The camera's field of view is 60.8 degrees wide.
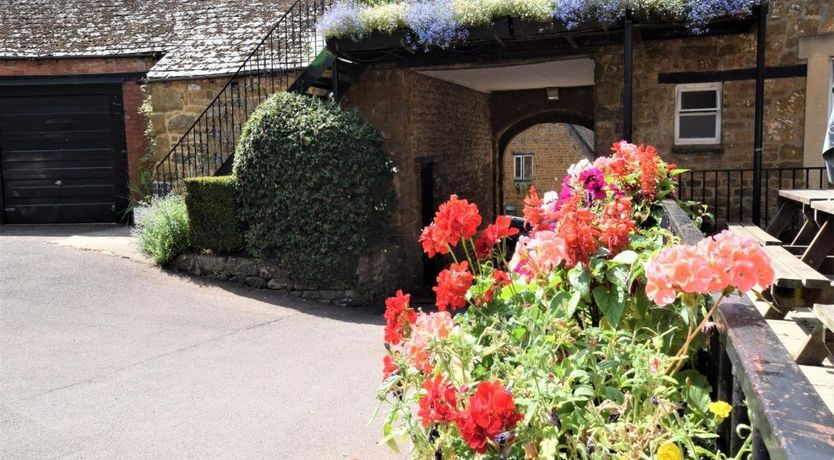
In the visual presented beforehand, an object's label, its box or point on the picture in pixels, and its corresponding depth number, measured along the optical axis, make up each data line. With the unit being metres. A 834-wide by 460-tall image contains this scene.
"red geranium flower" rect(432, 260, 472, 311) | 2.97
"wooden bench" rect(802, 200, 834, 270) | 5.60
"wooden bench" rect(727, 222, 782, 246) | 5.90
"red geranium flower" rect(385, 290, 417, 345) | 2.96
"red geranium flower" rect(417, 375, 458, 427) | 2.18
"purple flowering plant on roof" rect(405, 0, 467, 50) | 8.59
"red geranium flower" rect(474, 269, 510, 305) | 3.06
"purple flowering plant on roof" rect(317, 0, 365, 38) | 9.08
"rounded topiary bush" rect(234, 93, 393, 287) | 9.31
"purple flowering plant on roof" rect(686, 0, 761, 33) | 7.61
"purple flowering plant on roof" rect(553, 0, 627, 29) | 7.79
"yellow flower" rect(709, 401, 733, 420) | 1.87
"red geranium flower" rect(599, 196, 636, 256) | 2.94
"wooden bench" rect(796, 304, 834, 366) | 4.10
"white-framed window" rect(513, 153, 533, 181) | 26.78
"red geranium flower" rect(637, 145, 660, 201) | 4.78
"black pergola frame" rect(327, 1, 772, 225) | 8.20
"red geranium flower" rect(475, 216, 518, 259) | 3.29
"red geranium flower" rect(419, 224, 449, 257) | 3.09
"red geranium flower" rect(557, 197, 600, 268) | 2.68
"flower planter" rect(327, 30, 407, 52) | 9.04
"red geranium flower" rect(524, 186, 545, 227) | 3.38
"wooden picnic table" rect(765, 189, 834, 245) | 6.11
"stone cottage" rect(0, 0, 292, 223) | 13.94
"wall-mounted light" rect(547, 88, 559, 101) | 14.16
